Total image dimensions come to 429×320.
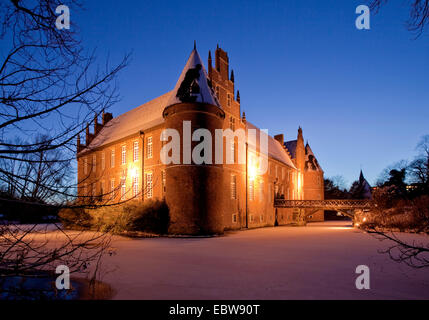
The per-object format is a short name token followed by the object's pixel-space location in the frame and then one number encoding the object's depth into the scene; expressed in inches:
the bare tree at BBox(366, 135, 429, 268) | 719.6
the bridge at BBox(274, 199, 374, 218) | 1398.9
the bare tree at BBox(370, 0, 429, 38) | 183.4
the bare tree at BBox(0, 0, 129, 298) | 171.9
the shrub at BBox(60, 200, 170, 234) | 865.5
